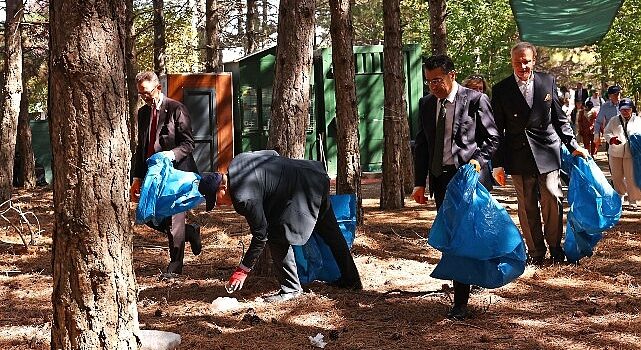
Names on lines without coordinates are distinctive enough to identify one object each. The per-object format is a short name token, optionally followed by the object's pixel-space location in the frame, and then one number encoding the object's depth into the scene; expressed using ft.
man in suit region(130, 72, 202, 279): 24.11
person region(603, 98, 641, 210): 39.24
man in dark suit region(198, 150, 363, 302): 19.25
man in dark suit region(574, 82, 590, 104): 86.43
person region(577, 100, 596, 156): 76.59
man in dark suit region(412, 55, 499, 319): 19.98
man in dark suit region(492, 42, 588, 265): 24.89
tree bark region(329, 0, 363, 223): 34.45
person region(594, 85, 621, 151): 47.19
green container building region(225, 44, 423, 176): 61.31
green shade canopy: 39.99
